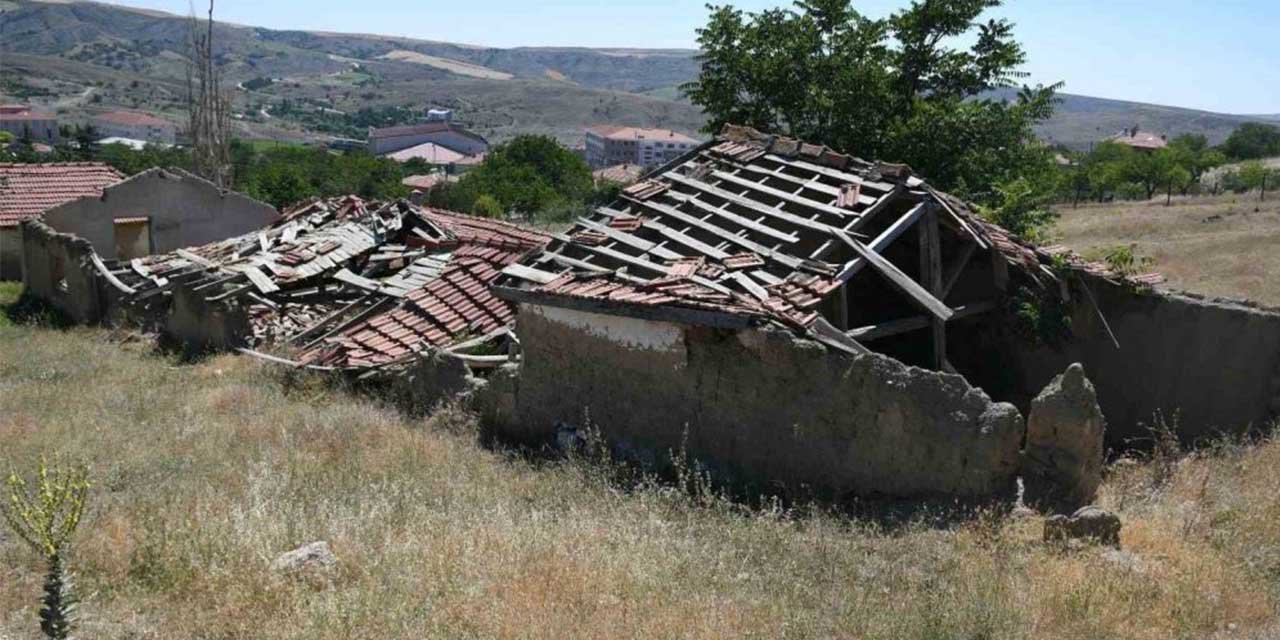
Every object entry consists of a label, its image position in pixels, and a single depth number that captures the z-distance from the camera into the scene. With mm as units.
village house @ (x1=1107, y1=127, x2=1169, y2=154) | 95125
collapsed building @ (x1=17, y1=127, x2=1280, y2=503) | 8078
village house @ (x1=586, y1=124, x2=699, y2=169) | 152000
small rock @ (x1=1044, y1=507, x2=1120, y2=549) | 6938
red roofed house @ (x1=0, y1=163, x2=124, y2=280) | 25875
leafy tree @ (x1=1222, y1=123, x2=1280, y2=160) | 84812
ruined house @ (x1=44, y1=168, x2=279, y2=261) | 23656
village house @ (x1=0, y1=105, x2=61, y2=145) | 100562
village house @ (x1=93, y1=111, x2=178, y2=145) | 134125
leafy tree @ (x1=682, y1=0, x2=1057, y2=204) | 18562
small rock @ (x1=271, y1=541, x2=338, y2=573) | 6391
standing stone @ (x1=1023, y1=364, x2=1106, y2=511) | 7652
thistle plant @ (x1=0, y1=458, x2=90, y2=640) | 4469
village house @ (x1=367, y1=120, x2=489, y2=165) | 137750
